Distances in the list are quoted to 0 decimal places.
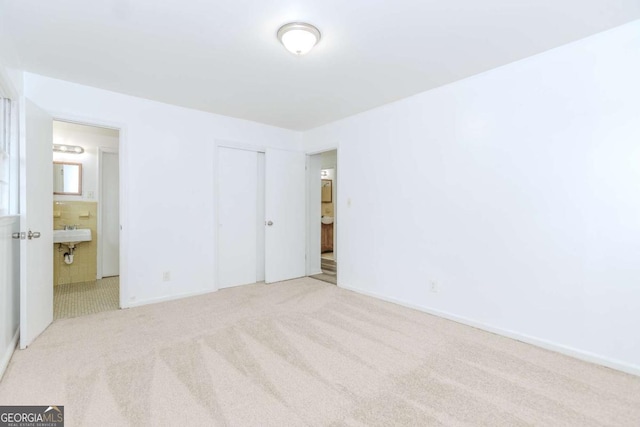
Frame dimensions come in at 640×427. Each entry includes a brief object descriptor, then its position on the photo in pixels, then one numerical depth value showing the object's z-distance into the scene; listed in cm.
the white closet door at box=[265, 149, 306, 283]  428
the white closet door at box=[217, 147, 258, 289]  397
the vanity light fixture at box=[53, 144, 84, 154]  416
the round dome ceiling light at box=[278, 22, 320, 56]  195
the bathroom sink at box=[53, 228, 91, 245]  398
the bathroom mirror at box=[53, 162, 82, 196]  427
